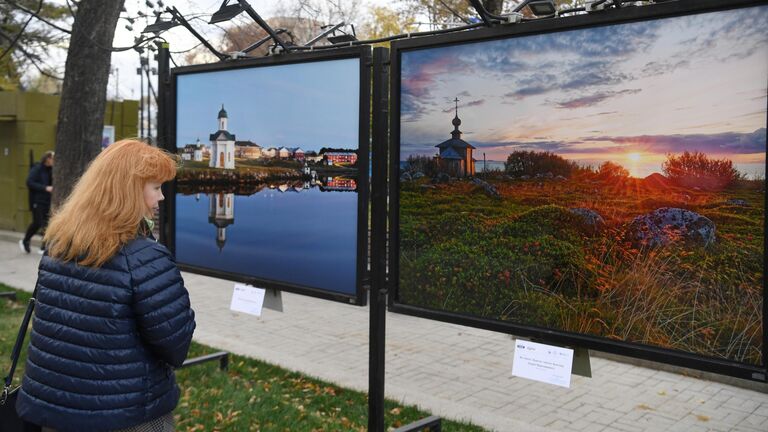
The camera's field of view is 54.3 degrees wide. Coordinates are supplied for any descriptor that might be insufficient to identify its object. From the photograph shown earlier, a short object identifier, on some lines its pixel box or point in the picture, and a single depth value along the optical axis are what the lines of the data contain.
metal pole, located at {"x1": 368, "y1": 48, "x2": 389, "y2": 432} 4.39
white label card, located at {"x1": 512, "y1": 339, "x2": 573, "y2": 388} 3.74
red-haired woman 2.90
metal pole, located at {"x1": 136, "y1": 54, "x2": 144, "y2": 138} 18.97
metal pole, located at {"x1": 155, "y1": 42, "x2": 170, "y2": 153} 5.99
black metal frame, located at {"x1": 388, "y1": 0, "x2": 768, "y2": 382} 3.18
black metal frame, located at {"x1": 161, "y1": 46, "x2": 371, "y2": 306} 4.47
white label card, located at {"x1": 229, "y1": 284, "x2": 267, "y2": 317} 5.21
